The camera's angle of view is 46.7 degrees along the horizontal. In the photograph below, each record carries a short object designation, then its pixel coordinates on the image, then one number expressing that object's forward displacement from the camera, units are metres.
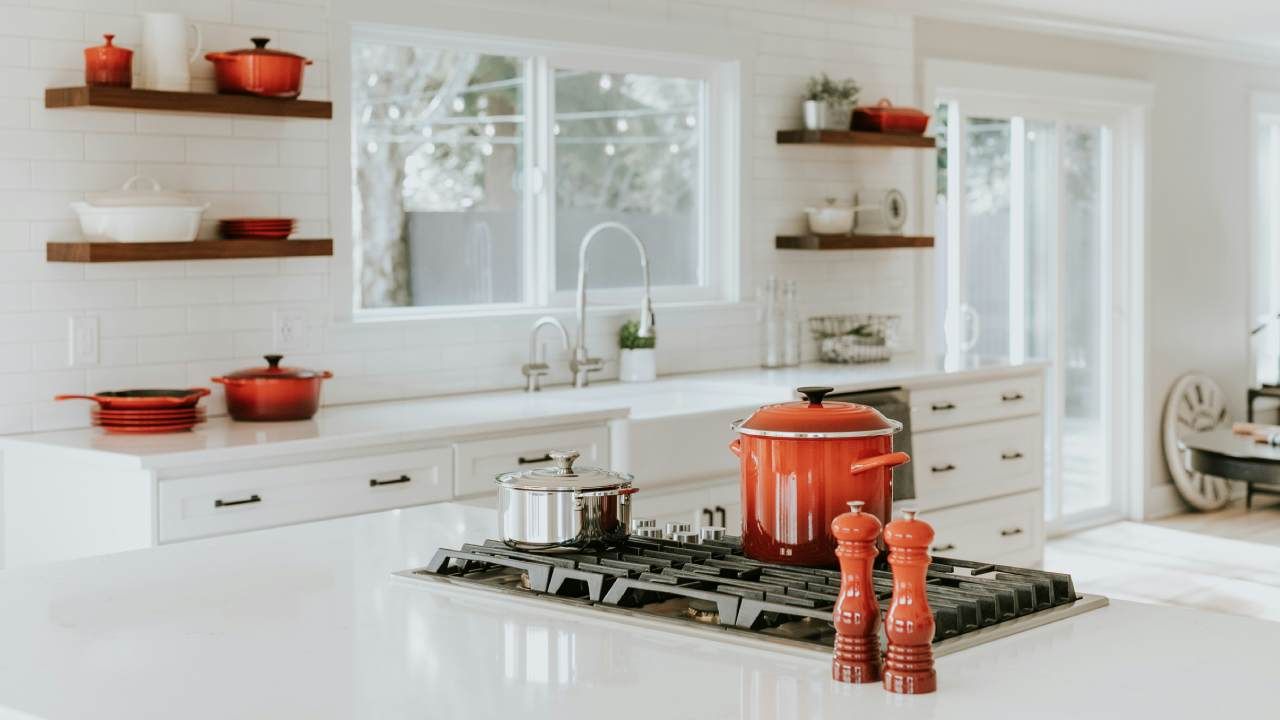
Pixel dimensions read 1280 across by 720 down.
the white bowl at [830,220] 5.81
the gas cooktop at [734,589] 1.68
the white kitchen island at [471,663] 1.44
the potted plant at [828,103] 5.71
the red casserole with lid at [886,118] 5.93
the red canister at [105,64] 3.77
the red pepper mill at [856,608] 1.51
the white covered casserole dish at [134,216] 3.78
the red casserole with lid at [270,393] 3.95
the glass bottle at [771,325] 5.72
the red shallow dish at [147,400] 3.73
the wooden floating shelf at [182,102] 3.73
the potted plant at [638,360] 5.20
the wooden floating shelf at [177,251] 3.72
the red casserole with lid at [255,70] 4.00
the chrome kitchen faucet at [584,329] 5.00
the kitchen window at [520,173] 4.69
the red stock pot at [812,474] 1.87
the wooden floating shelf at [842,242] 5.70
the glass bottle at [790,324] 5.73
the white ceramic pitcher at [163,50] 3.91
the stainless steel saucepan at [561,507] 1.96
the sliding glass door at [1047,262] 6.87
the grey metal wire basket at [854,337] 5.86
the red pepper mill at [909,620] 1.47
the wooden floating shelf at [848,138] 5.68
